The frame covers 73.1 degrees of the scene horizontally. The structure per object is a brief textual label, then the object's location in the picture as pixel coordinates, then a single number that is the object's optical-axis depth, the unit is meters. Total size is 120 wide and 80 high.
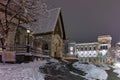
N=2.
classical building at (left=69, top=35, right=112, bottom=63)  42.59
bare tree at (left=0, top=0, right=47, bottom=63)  8.15
